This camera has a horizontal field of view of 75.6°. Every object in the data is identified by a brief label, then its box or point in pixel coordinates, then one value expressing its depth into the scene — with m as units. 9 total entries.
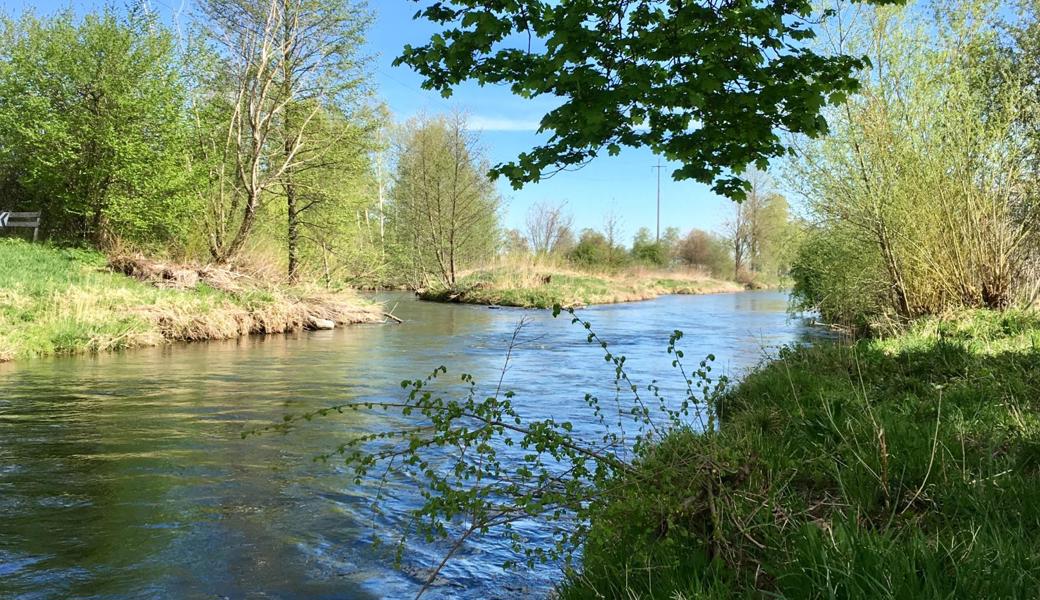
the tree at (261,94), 21.33
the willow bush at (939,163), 9.55
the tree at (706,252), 61.06
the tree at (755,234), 59.97
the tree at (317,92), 22.02
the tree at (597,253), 44.47
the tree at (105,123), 20.25
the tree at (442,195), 34.81
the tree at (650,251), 53.78
